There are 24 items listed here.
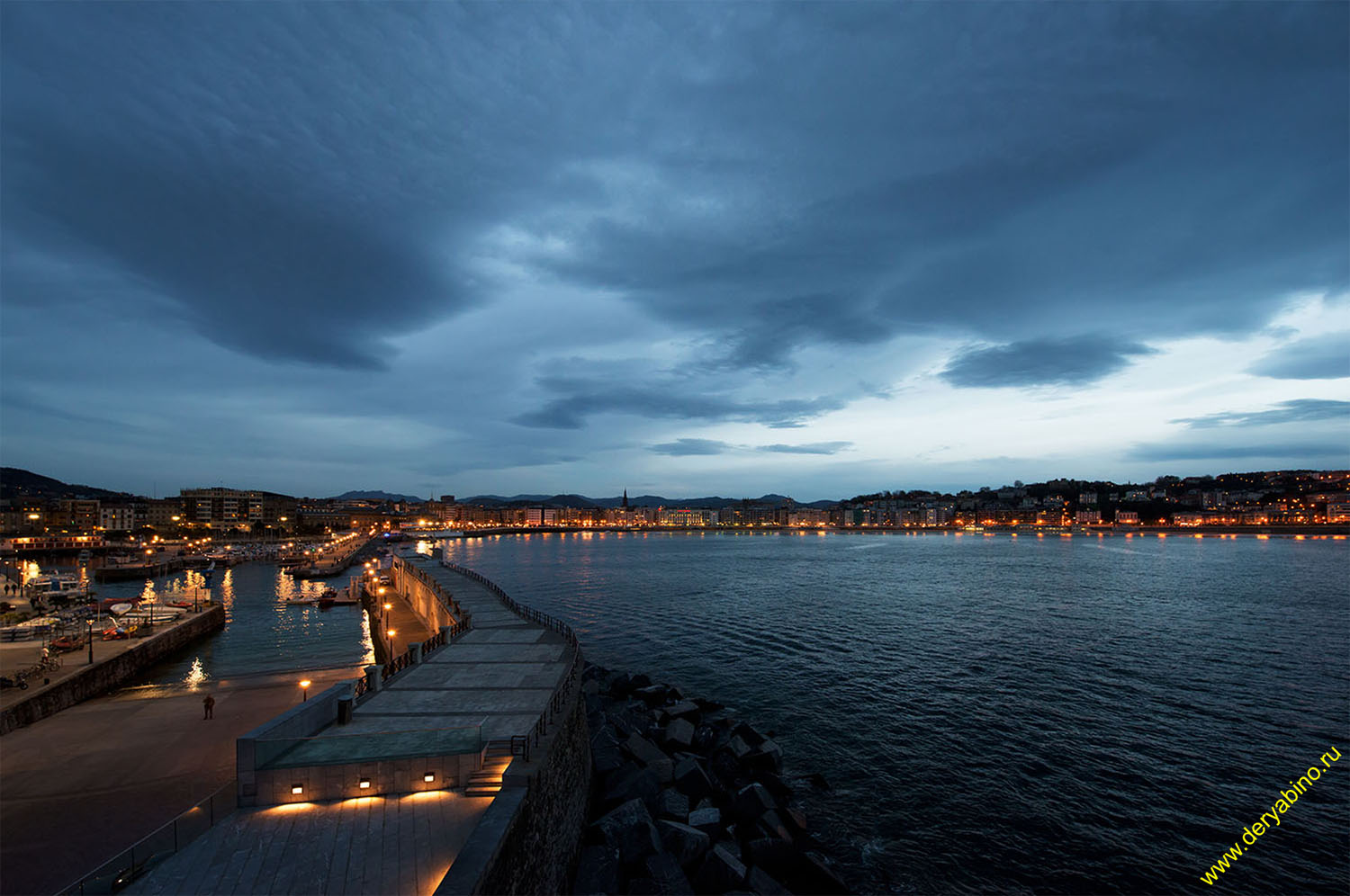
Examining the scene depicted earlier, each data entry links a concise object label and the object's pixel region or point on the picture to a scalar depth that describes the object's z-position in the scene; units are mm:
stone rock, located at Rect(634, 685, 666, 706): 26547
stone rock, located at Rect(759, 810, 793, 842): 15818
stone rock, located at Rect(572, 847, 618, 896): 13242
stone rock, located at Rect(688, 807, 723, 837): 15781
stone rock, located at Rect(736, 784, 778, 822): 16766
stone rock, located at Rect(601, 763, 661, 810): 16847
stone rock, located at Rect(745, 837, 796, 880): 14758
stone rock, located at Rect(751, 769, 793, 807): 18734
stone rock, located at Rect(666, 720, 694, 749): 21234
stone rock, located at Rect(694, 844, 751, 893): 13469
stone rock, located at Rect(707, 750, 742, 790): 19281
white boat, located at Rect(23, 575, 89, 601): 54469
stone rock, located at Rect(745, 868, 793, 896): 13438
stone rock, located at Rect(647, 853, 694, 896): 13078
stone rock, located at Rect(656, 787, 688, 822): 16047
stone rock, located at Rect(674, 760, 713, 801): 17641
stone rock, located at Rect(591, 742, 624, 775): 18797
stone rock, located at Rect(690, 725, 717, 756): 21281
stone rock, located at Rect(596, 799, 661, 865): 14320
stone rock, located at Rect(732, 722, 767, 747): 21875
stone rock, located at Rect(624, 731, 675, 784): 18234
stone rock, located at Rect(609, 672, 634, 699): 27250
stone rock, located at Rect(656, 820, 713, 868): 14289
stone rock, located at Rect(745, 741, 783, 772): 20359
